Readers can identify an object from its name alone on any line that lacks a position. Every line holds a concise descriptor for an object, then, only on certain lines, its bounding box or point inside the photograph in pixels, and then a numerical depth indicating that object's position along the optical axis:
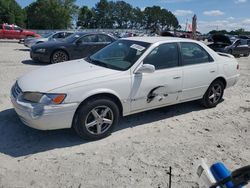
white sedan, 2.81
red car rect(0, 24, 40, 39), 20.54
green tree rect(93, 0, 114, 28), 83.13
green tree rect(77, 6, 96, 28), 75.24
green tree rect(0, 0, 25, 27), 51.44
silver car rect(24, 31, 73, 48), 13.14
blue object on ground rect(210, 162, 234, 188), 1.13
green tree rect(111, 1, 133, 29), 88.25
